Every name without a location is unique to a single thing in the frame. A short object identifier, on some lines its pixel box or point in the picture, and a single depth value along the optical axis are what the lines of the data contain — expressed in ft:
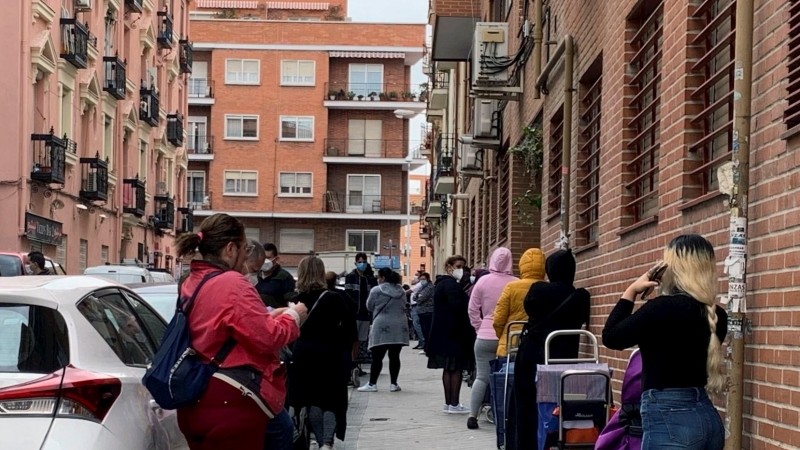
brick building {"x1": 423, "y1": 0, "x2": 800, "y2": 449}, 16.83
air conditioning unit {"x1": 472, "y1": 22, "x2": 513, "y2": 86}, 54.13
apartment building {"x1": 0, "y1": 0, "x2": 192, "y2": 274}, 87.56
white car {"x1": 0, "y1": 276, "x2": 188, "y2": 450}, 15.70
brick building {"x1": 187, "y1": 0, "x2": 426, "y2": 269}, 202.28
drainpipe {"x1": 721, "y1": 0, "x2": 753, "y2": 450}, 17.33
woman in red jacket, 18.22
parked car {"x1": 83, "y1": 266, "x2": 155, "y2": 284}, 70.38
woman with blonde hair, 16.11
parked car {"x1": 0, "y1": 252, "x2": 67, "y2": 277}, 55.42
